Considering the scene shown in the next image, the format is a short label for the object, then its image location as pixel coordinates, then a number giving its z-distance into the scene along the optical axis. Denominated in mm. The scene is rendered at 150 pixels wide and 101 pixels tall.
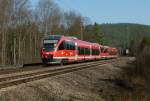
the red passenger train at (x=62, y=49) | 25622
